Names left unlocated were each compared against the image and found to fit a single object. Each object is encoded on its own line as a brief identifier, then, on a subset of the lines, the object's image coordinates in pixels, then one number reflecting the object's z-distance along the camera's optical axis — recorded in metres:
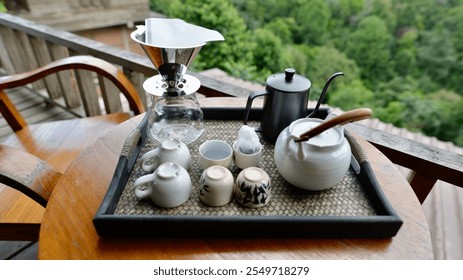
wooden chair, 0.73
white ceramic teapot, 0.60
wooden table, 0.57
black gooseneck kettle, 0.74
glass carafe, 0.88
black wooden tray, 0.57
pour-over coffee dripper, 0.73
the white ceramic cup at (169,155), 0.67
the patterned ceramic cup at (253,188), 0.61
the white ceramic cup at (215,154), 0.70
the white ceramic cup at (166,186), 0.59
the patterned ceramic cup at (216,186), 0.61
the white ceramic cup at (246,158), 0.71
